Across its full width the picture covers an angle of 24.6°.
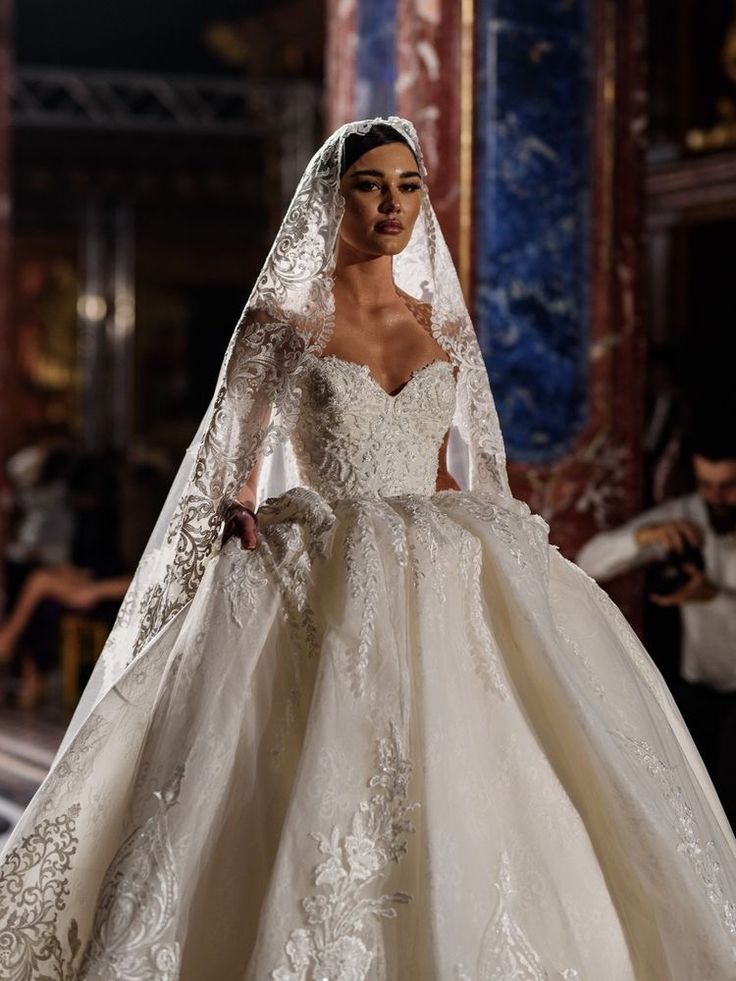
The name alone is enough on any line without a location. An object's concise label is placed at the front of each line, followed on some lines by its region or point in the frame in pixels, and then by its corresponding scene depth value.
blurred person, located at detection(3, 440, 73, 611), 9.37
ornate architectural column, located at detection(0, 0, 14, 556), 8.75
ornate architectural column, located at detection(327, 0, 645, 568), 5.54
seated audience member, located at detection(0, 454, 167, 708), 8.68
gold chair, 8.52
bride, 3.00
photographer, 4.95
